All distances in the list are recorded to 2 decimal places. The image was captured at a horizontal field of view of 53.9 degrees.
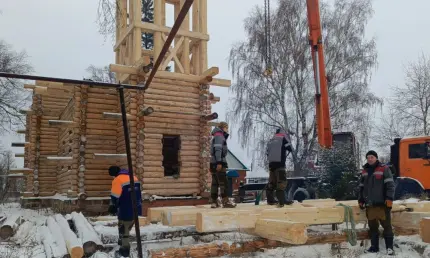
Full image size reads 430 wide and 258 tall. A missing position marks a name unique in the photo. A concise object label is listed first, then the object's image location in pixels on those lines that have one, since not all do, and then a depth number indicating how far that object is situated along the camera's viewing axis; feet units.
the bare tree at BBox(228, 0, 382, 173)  80.07
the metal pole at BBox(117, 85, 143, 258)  12.92
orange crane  38.06
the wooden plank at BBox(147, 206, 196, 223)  28.27
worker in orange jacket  24.09
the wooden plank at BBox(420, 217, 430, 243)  25.36
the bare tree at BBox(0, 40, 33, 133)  79.72
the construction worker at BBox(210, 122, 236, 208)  28.19
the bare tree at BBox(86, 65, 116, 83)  123.30
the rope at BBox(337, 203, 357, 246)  25.88
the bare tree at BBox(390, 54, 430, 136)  98.37
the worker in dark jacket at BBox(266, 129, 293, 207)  27.58
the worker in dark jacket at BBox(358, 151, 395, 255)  25.50
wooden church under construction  45.68
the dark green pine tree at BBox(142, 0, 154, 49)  50.97
